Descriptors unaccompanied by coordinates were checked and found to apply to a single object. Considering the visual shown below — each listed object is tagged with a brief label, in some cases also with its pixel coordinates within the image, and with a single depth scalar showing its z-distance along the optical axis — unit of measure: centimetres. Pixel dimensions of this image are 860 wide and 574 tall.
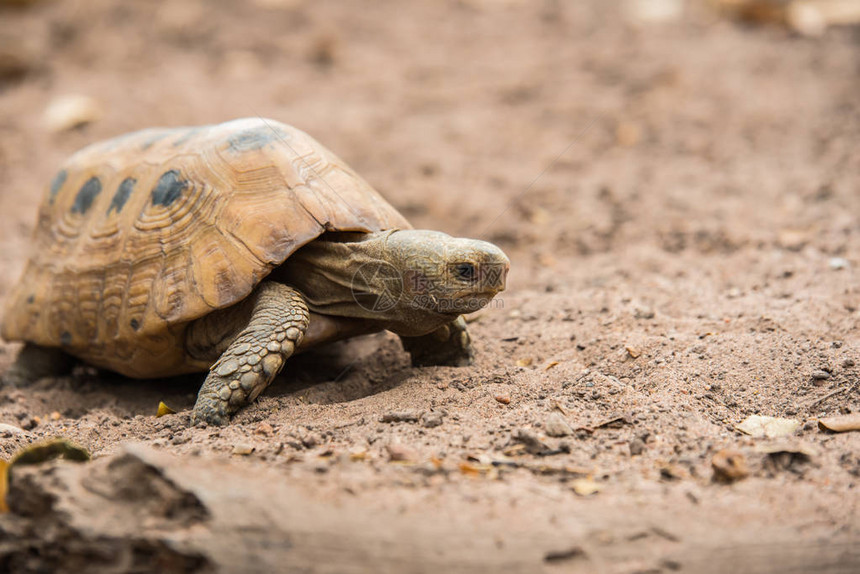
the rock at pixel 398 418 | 611
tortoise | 656
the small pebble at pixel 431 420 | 602
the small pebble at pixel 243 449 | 557
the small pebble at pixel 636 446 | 550
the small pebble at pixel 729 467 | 500
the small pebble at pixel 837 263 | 926
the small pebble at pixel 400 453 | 532
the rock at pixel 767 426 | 579
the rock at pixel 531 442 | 550
